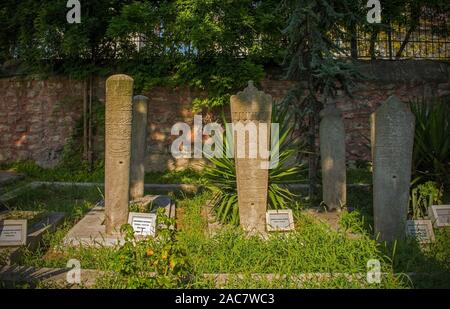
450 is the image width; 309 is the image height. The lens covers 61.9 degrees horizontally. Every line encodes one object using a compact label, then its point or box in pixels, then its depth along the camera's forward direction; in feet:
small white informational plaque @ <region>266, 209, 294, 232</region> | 14.46
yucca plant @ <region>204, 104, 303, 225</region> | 15.94
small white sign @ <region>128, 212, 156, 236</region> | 14.19
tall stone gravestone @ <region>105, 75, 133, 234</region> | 14.44
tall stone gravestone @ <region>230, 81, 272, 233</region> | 14.67
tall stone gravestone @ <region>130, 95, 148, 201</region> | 20.66
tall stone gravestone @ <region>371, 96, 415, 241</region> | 13.15
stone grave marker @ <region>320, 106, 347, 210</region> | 17.88
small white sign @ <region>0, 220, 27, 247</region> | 12.64
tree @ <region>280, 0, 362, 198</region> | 18.19
